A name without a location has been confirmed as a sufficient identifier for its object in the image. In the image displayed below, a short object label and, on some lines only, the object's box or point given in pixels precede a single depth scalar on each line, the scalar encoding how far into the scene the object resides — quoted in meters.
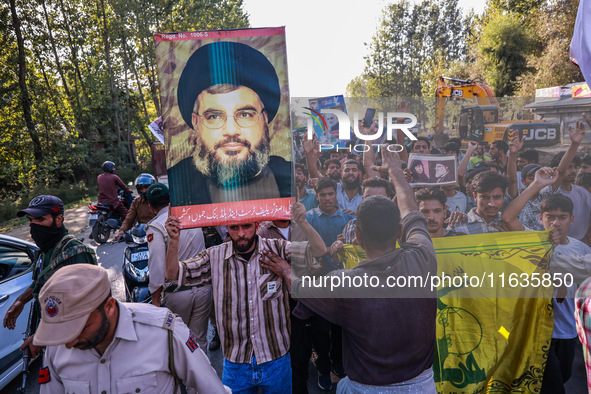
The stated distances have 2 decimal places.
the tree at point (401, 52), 36.09
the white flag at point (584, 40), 1.72
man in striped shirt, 2.57
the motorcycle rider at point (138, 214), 4.98
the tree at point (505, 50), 20.72
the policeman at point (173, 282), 3.12
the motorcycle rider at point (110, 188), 8.52
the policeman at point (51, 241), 2.85
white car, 3.57
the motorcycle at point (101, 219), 8.58
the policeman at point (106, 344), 1.62
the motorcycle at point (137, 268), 3.90
